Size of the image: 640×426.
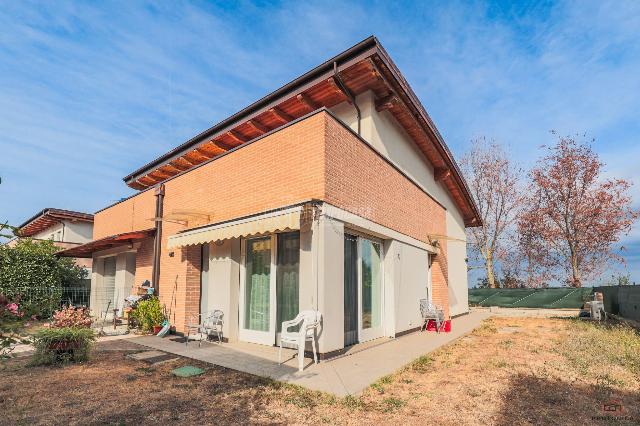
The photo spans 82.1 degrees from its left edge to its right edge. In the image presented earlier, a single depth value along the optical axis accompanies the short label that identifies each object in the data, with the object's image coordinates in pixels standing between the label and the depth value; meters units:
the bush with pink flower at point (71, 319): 9.86
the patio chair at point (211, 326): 11.09
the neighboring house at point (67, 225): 26.48
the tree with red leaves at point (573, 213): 33.62
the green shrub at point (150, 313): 13.20
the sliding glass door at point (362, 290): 10.76
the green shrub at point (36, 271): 18.72
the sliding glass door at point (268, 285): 10.14
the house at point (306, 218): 9.42
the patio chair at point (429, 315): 14.99
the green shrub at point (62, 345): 8.44
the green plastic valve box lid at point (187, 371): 7.68
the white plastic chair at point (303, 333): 7.95
